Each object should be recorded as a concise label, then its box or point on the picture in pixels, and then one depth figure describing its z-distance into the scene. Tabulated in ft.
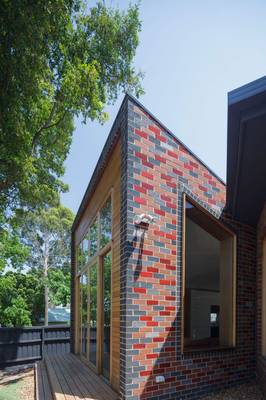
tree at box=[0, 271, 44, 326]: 57.82
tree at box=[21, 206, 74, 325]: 76.07
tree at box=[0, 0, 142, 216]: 15.34
